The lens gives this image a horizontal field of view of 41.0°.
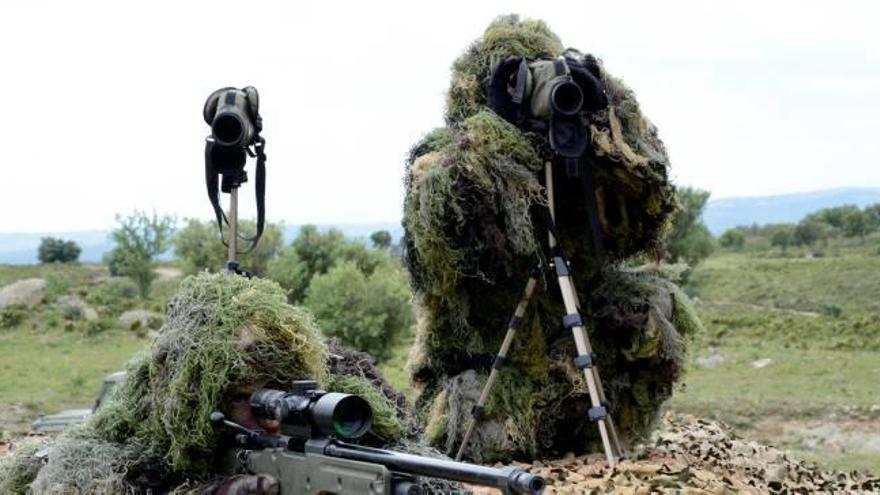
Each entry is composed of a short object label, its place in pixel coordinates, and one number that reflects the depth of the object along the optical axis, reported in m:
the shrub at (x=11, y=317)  26.44
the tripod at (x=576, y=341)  7.68
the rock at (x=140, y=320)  25.03
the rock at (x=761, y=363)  18.86
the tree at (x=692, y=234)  32.41
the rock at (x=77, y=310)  26.64
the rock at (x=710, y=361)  19.56
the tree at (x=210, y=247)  22.48
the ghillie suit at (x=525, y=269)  7.84
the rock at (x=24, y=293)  29.58
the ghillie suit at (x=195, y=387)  4.74
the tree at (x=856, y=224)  46.59
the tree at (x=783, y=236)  46.97
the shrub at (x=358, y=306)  16.86
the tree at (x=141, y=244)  33.06
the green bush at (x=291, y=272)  20.31
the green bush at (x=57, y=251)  52.69
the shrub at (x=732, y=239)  51.25
